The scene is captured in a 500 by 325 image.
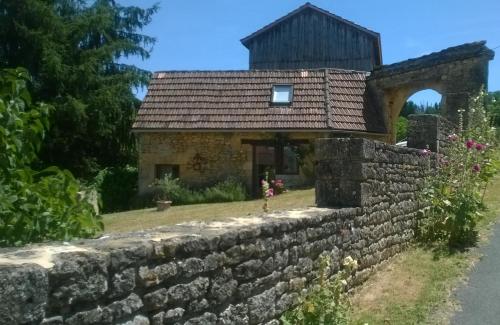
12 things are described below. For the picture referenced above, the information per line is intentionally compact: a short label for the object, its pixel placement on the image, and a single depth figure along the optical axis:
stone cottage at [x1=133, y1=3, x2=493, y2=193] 18.95
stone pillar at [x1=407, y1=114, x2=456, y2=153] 10.29
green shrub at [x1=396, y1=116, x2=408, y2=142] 33.67
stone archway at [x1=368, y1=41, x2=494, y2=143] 17.66
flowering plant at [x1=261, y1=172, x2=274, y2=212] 9.97
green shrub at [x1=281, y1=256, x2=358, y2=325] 4.68
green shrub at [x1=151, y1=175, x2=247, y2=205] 18.39
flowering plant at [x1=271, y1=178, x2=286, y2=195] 17.77
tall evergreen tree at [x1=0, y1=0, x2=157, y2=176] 23.97
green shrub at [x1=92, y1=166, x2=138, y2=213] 21.64
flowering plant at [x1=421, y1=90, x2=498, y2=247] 8.70
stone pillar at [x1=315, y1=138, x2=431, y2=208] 6.63
